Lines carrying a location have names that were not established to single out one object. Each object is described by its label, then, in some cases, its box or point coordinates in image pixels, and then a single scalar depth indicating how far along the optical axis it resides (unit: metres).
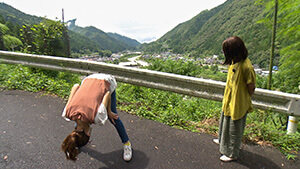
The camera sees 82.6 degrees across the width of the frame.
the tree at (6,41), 7.43
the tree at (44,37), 5.29
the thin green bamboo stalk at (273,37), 4.63
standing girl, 2.08
